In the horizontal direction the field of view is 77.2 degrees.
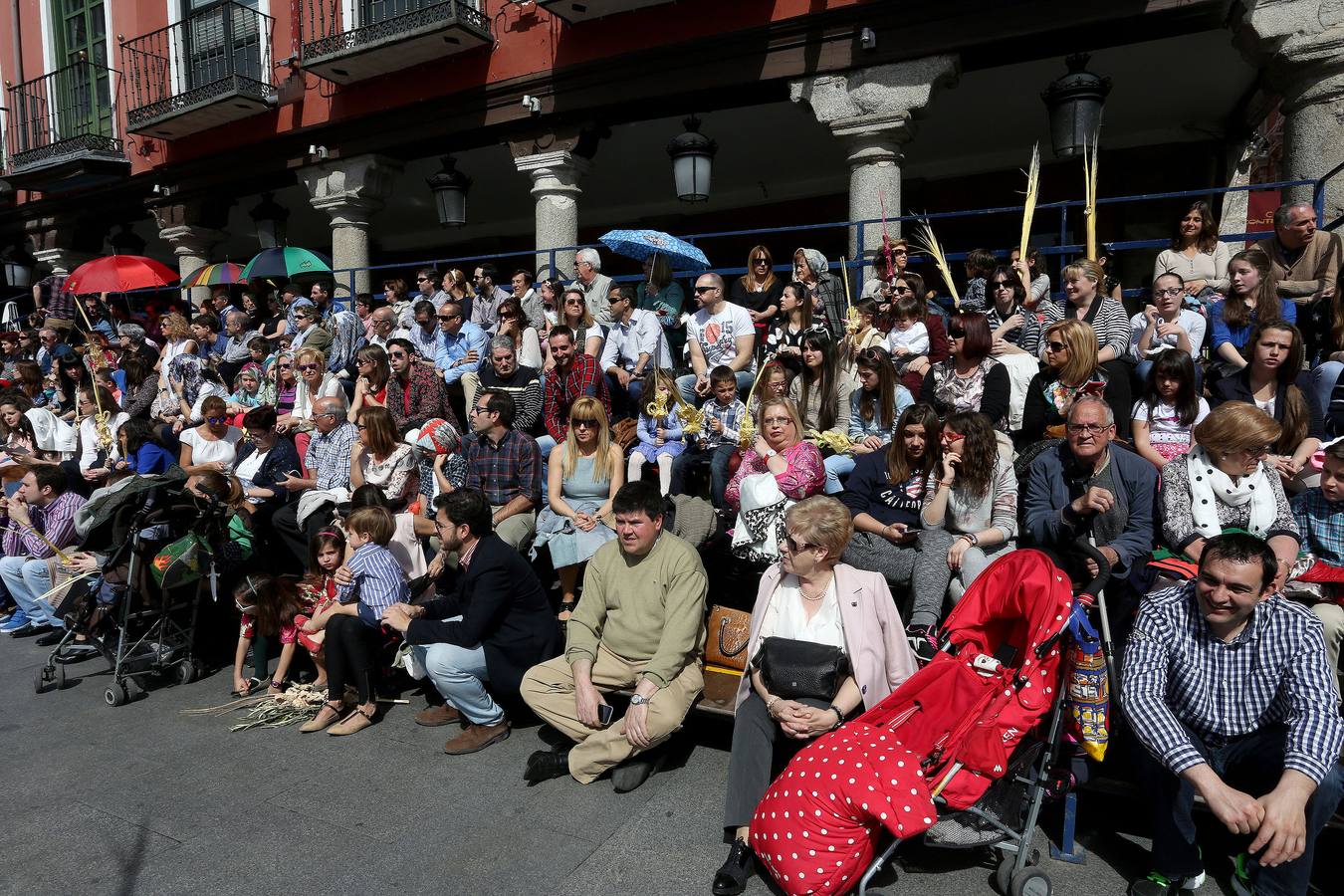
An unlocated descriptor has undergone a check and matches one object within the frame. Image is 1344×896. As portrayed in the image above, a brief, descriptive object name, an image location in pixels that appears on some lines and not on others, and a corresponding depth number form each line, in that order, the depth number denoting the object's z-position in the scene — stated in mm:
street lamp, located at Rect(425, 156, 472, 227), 10844
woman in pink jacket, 3568
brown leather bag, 4332
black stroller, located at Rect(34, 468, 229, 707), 5805
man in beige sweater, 4094
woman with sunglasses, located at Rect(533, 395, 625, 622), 5574
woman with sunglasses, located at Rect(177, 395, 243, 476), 7488
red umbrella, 11203
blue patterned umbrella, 7504
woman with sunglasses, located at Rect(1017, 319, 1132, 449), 5031
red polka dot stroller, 3055
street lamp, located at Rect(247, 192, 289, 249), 12047
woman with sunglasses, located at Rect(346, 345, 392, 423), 7523
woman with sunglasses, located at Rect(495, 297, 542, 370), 8047
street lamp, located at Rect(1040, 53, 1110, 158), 6719
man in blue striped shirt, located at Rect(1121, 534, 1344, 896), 2809
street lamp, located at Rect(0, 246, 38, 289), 17000
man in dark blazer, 4633
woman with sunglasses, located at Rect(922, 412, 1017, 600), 4445
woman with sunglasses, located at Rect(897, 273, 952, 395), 6252
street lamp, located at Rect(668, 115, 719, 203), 8578
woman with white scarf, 3889
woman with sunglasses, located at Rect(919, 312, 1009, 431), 5312
